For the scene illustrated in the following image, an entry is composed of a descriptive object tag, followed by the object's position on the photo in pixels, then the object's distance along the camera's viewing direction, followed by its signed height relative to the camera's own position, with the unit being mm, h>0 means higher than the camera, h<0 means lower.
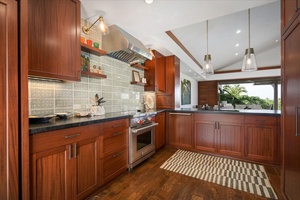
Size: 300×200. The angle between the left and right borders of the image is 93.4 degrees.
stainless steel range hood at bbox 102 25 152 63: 2299 +914
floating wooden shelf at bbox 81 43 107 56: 1990 +740
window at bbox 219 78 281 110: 7094 +260
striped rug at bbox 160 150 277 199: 1882 -1169
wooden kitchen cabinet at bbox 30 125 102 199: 1161 -617
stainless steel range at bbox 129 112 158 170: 2252 -690
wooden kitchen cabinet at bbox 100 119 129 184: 1812 -682
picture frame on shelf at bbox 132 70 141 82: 3211 +522
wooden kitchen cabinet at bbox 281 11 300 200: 1247 -97
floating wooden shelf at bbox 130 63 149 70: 3137 +756
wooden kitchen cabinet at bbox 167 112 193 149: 3223 -726
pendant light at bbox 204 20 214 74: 3022 +722
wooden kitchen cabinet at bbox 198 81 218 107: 8250 +350
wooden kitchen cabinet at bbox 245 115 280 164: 2459 -709
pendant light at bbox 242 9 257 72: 2463 +658
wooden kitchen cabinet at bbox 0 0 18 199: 967 -31
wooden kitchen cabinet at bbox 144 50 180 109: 3760 +486
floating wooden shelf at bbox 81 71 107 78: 2001 +367
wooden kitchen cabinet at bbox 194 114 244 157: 2732 -718
